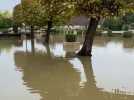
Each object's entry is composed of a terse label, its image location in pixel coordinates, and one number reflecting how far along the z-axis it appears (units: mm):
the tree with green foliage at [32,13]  30016
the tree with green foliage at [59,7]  16016
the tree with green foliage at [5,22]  45916
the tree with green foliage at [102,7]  15789
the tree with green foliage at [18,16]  34194
